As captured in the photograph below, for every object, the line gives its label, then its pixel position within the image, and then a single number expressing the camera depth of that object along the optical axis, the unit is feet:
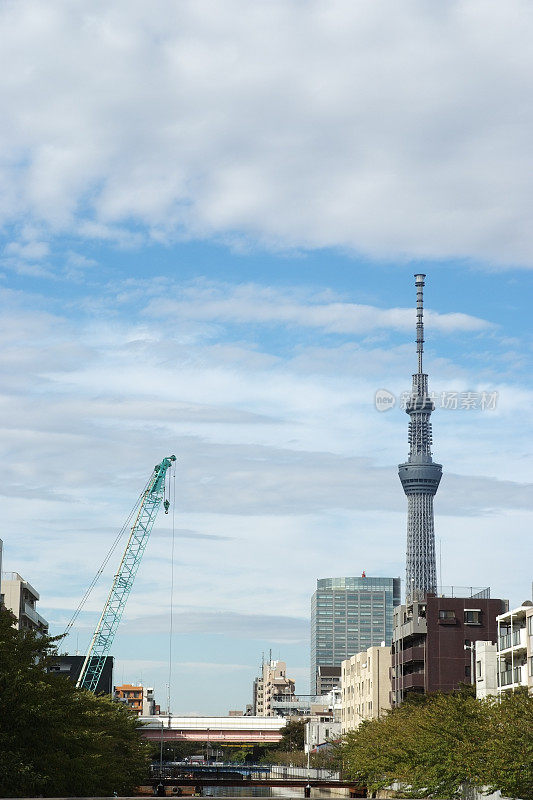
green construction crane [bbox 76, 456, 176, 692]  544.21
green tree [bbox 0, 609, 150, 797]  143.23
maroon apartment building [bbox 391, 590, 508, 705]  456.04
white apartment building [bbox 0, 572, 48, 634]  471.21
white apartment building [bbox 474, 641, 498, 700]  371.76
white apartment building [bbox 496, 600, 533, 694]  329.11
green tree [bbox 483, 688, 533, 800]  178.91
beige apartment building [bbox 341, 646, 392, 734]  542.57
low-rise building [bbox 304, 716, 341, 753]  613.52
